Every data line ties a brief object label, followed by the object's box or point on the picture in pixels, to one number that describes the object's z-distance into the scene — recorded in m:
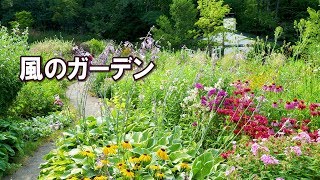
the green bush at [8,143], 3.42
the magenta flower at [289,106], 3.63
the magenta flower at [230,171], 2.42
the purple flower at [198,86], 3.80
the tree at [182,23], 14.88
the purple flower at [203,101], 3.46
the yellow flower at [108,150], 2.49
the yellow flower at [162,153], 2.50
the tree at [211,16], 12.05
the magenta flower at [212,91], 3.60
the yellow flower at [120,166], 2.54
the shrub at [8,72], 4.43
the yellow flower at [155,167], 2.64
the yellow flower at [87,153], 2.66
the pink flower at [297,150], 2.43
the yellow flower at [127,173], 2.45
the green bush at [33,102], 5.31
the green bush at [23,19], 18.00
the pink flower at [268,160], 2.36
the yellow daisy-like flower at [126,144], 2.54
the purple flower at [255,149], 2.45
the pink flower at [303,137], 2.59
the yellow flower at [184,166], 2.72
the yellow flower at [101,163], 2.52
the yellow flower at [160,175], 2.65
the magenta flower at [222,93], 3.62
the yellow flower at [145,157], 2.52
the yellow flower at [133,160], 2.58
